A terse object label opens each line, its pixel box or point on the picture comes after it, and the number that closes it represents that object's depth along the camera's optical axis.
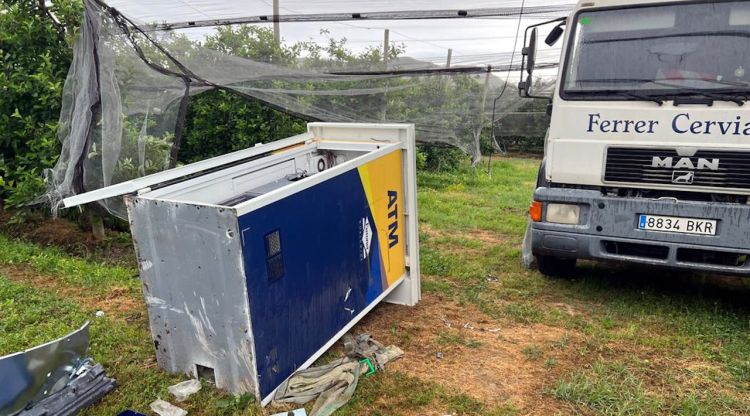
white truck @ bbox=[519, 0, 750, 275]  3.61
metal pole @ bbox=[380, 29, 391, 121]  6.14
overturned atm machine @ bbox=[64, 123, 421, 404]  2.64
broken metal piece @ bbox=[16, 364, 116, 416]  2.69
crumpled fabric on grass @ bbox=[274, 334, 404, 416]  2.88
